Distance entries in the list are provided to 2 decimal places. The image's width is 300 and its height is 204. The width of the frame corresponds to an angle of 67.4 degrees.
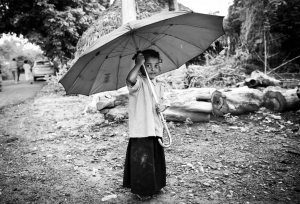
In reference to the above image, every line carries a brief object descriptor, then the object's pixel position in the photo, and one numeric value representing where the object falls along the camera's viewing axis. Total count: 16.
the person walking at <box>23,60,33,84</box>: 18.27
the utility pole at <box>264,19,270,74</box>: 8.88
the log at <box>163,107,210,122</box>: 4.83
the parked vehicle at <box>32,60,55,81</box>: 17.27
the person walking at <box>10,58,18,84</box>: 16.23
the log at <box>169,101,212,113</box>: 4.73
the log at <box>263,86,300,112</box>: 5.07
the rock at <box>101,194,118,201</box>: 2.57
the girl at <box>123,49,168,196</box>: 2.22
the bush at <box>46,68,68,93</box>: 11.16
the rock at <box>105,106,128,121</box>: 5.17
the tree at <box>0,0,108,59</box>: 13.28
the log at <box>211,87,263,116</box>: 5.15
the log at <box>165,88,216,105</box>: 4.91
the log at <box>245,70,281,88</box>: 6.38
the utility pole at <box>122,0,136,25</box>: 5.20
